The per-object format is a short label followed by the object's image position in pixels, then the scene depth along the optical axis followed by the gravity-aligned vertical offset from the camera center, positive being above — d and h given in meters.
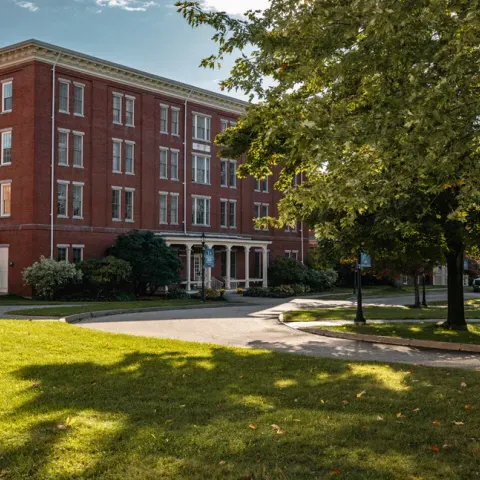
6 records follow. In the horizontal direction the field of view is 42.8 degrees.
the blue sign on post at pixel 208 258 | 33.91 +0.52
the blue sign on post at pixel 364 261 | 22.98 +0.23
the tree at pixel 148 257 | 38.34 +0.65
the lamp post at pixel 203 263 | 33.88 +0.23
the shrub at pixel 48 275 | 34.56 -0.44
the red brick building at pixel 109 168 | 36.81 +6.80
